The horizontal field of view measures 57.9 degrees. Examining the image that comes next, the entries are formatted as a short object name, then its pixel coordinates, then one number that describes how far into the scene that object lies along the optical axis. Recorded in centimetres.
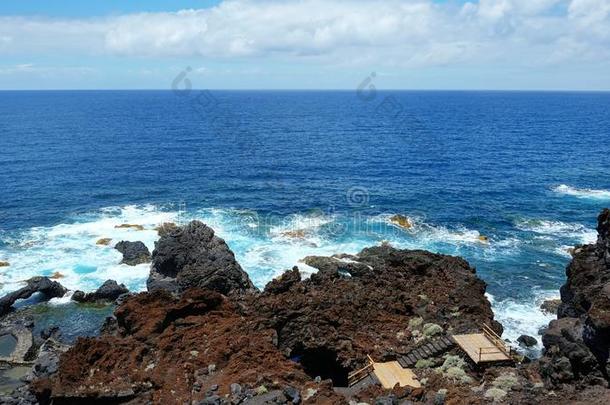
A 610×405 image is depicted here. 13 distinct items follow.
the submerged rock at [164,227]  7088
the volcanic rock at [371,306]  3872
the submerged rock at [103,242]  6788
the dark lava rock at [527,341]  4509
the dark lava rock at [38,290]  5316
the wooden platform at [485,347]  3416
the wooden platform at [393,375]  3338
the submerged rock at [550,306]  5141
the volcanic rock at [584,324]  3056
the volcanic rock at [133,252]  6303
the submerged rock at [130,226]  7332
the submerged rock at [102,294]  5422
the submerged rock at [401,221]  7531
